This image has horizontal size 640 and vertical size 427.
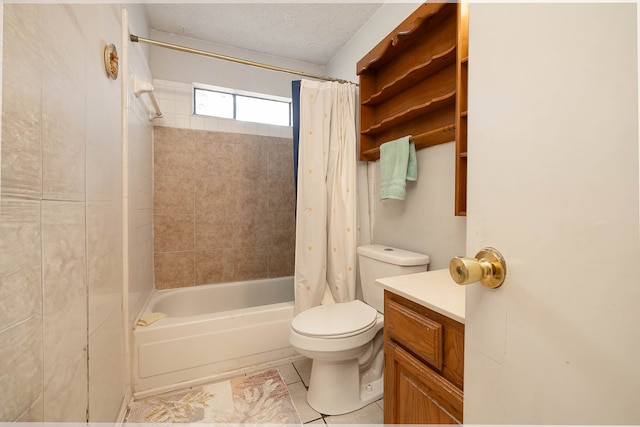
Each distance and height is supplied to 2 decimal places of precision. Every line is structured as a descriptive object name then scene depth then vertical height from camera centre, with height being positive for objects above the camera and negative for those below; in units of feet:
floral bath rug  4.12 -3.36
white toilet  4.01 -2.07
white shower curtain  5.69 +0.32
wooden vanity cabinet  2.34 -1.60
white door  0.90 +0.00
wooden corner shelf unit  3.57 +2.37
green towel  4.63 +0.82
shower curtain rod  4.66 +3.35
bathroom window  7.48 +3.24
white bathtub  4.67 -2.68
